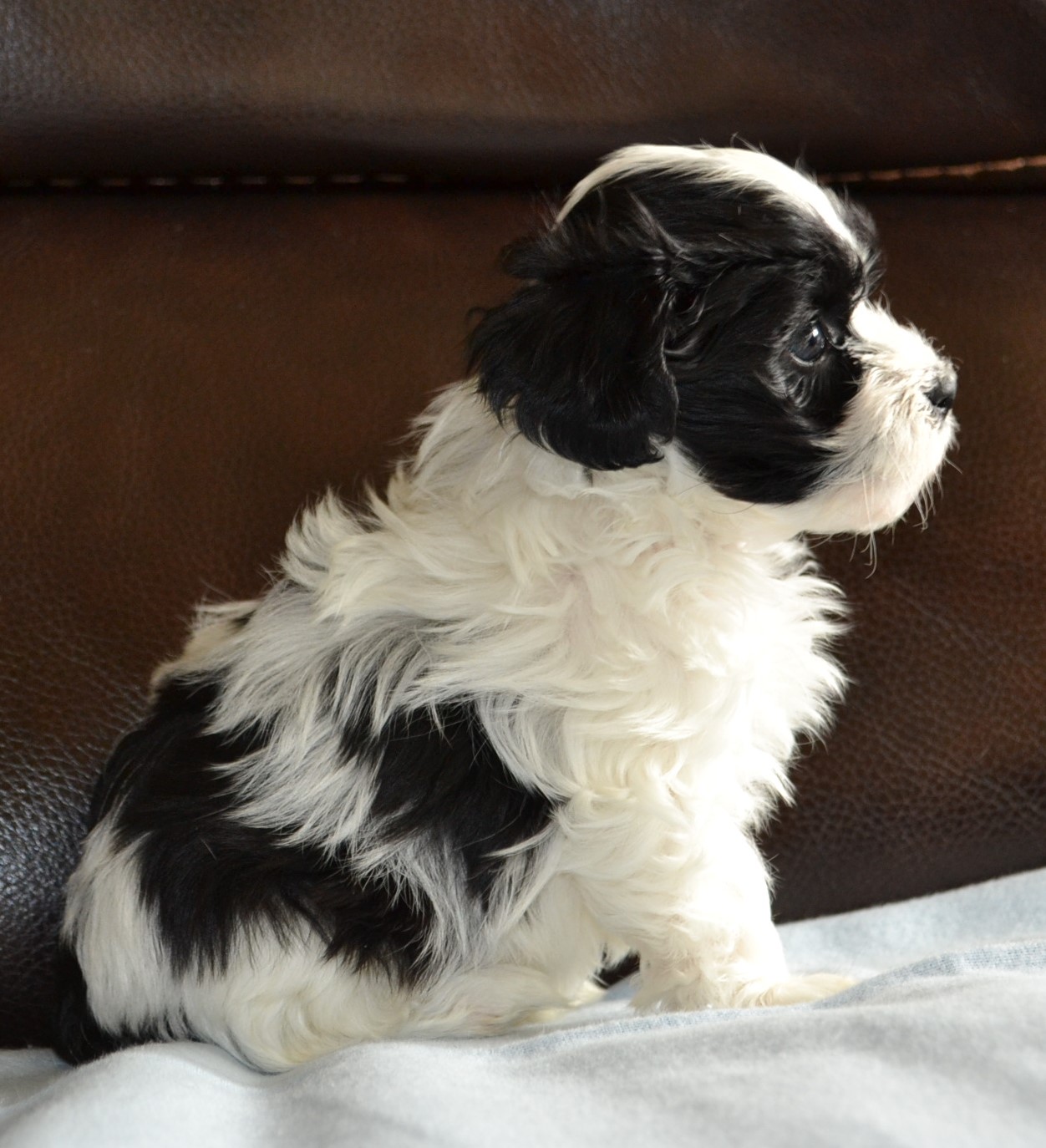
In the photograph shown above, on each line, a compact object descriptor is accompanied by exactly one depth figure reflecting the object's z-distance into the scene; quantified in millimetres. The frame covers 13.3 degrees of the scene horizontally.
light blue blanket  860
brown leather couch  1020
